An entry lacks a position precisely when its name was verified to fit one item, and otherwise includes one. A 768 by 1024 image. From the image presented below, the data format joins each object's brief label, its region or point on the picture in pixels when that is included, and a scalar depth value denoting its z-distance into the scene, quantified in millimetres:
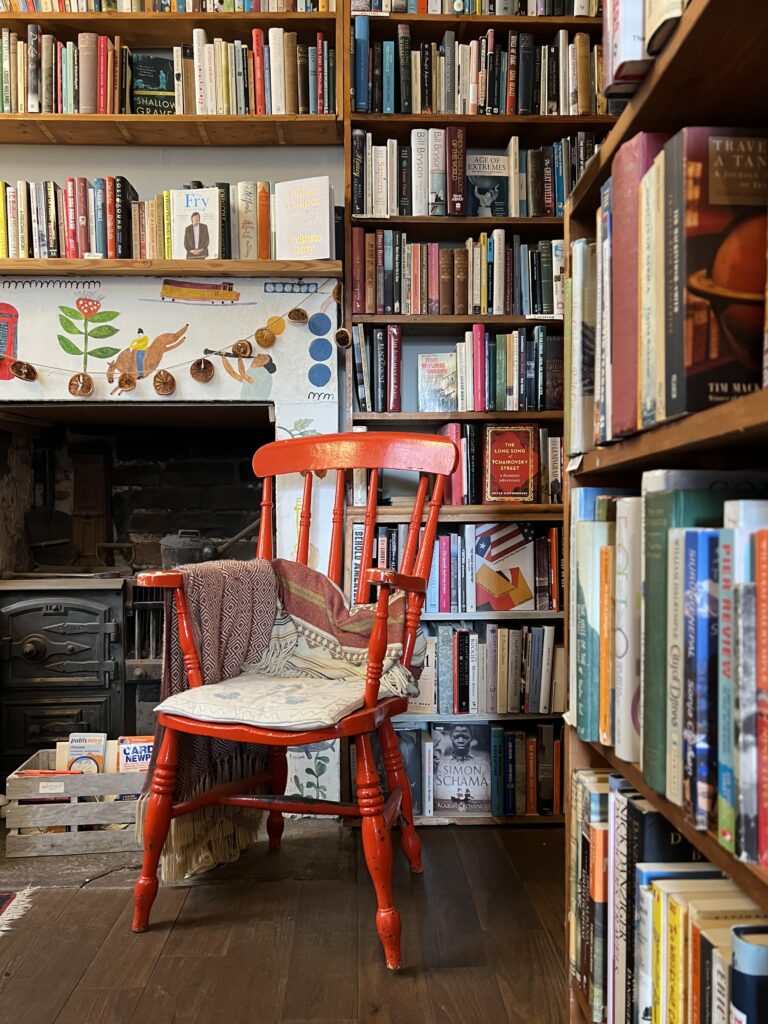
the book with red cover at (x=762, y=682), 589
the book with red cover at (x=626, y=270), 819
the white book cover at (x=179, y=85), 2266
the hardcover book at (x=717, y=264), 702
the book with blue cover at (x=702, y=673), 673
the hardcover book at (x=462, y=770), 2262
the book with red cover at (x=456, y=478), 2252
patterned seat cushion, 1441
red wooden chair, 1462
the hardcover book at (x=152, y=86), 2338
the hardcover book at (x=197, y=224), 2211
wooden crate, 1968
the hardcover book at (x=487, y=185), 2350
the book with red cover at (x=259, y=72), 2260
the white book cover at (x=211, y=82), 2266
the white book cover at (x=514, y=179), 2293
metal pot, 2439
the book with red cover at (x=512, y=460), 2273
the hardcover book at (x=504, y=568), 2277
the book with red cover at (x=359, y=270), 2248
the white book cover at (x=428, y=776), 2219
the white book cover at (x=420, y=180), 2246
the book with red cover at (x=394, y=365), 2254
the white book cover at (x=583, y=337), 1017
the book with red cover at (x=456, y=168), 2230
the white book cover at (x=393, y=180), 2266
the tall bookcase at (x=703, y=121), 656
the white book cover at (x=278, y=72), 2246
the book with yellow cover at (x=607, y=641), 898
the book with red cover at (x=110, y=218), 2238
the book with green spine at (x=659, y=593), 734
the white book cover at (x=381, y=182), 2264
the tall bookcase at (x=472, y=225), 2219
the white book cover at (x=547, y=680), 2246
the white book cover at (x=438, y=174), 2236
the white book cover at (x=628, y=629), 839
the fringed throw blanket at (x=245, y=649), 1706
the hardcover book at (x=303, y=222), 2197
